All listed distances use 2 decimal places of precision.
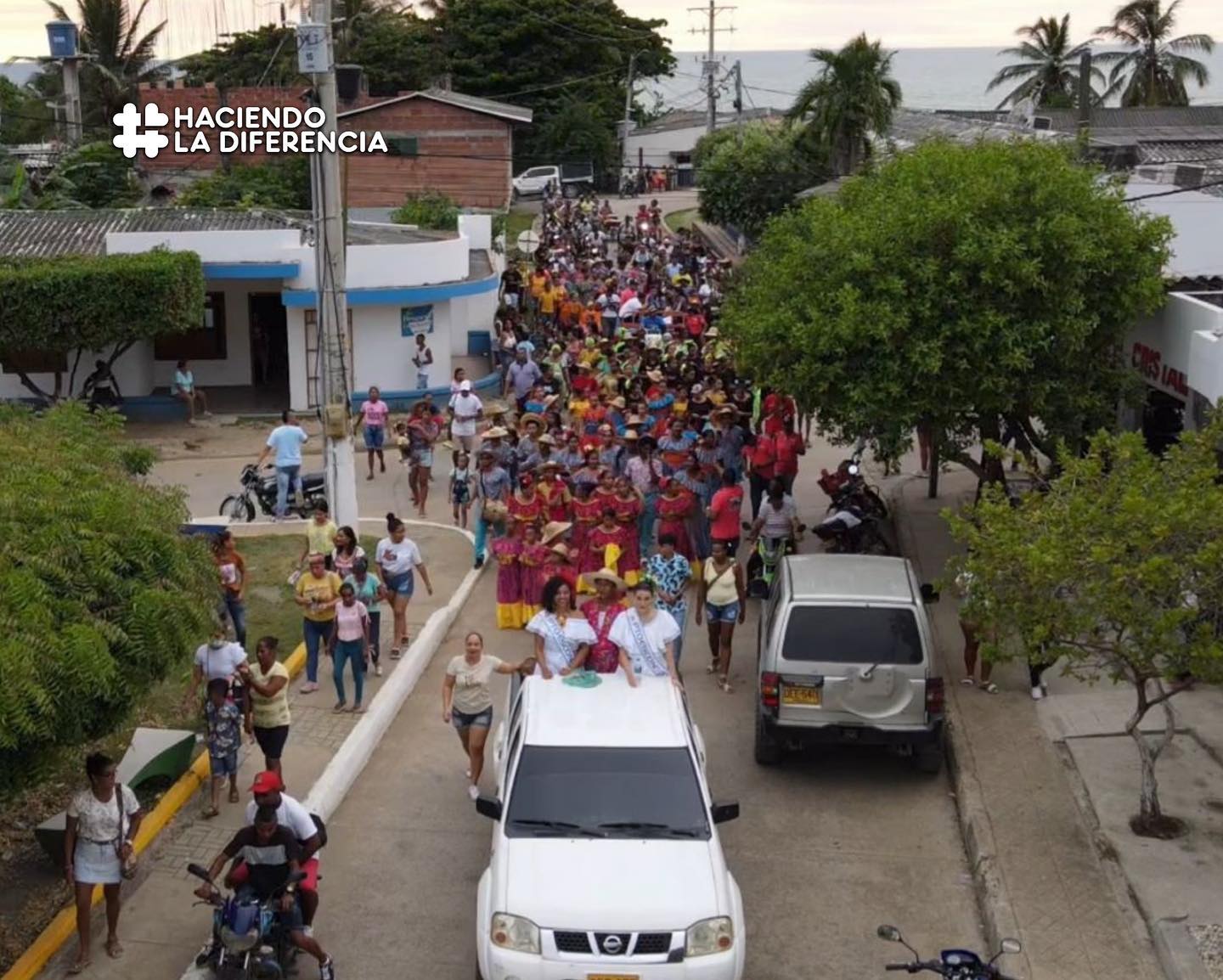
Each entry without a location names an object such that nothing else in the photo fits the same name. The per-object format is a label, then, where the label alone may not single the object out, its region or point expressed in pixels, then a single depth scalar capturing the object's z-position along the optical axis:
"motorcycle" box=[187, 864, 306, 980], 8.53
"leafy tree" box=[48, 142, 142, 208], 42.75
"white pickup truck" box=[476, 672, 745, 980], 8.19
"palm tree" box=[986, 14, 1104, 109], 73.12
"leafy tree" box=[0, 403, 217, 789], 7.28
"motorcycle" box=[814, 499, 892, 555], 17.34
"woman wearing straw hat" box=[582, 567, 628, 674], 11.58
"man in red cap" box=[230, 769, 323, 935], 8.73
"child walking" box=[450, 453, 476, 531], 19.66
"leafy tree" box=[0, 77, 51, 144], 67.38
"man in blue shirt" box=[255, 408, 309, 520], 19.11
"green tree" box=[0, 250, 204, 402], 24.20
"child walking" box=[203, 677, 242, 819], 10.81
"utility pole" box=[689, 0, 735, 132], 73.38
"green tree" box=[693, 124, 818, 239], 46.62
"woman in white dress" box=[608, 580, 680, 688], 11.46
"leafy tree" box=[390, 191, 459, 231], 36.72
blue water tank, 49.06
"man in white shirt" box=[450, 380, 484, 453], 21.55
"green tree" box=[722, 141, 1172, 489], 15.15
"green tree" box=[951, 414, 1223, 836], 9.80
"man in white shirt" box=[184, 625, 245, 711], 11.06
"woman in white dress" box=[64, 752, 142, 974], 8.88
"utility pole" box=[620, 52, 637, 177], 71.44
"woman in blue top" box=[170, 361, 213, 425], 27.22
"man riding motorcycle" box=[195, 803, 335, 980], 8.65
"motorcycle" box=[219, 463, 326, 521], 19.73
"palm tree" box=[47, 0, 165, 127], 59.59
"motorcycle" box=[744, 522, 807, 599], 16.56
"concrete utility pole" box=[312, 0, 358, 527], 16.50
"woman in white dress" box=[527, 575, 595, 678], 11.52
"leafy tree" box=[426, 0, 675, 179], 69.38
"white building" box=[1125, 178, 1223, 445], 15.12
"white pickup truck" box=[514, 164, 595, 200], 65.50
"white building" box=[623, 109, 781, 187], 78.50
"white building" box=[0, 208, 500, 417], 27.25
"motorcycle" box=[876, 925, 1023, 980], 7.51
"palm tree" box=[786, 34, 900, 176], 43.41
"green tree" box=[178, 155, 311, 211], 40.28
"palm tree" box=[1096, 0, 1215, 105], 70.38
